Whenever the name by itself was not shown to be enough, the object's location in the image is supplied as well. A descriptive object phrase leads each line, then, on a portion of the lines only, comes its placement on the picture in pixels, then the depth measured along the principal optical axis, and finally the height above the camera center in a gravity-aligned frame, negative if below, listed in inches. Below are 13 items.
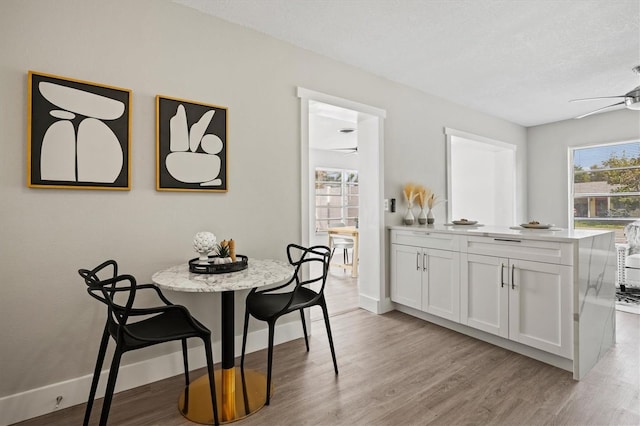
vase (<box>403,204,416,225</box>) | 150.1 -2.7
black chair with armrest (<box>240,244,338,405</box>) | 77.9 -24.0
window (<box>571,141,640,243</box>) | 196.5 +16.2
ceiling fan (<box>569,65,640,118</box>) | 125.2 +43.6
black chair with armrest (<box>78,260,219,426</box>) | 59.0 -24.3
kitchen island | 90.2 -24.1
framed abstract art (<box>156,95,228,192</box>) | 89.8 +19.2
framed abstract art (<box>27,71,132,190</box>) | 73.7 +18.7
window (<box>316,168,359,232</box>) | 303.6 +14.1
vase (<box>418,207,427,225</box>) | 152.4 -2.7
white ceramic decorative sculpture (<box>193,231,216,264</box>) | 80.5 -7.7
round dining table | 67.9 -32.8
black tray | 76.1 -12.9
